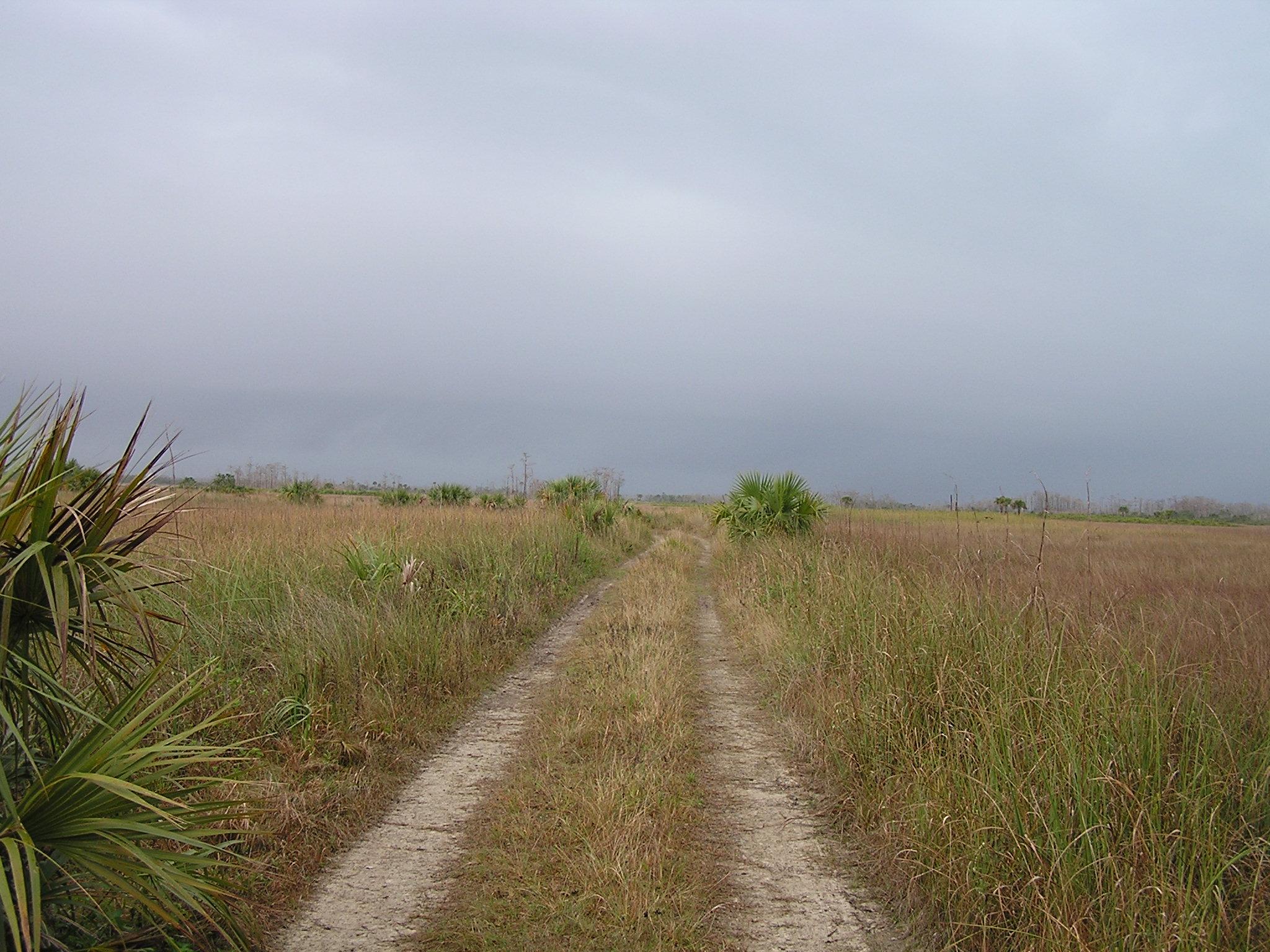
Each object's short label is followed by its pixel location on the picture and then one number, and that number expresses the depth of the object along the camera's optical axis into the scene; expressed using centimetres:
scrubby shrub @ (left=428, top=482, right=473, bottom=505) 2815
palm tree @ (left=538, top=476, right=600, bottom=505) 2314
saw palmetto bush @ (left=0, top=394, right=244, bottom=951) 229
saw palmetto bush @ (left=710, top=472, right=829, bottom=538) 1756
